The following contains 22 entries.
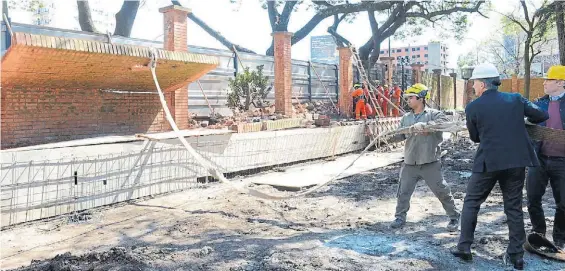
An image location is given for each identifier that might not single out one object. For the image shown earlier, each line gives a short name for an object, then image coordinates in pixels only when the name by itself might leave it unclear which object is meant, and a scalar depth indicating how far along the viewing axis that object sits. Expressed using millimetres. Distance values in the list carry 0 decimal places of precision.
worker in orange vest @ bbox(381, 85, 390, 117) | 16891
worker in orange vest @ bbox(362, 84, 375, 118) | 14752
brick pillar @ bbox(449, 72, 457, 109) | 28844
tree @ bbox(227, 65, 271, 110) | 12758
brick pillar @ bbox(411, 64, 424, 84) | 23609
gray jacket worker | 5008
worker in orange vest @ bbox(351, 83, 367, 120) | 14344
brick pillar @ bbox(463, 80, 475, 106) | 28166
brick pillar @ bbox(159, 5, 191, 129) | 9453
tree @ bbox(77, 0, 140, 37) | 18812
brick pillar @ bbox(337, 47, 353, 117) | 16031
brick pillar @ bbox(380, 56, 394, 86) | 21203
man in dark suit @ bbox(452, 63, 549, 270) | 3828
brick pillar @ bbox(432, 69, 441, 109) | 26234
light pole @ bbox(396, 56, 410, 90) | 22547
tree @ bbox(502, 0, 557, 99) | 14516
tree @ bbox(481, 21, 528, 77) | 25188
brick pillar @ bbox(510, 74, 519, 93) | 28031
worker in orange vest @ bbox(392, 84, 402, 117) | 17453
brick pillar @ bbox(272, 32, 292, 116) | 12477
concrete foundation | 5438
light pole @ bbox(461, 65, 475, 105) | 28320
